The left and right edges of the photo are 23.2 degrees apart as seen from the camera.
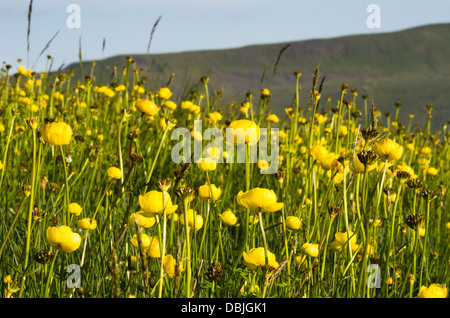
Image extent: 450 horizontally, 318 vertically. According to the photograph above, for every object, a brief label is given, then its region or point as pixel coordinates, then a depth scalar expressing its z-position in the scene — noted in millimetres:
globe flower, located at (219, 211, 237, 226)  1359
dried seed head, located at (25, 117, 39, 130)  1248
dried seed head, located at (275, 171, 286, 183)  1418
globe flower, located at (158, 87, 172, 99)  2044
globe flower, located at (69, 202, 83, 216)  1402
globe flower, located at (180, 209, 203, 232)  1311
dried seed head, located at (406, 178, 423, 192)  1405
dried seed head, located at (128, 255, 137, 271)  1198
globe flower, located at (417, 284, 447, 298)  1174
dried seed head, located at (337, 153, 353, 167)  1315
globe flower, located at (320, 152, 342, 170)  1434
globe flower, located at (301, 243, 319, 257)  1327
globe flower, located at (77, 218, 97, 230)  1352
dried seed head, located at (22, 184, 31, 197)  1344
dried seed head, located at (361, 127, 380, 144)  1275
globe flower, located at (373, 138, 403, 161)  1284
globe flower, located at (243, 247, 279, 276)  1244
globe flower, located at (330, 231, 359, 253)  1380
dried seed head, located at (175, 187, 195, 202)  1199
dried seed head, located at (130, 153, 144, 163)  1292
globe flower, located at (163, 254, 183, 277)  1252
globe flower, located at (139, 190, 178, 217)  1232
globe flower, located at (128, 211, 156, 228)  1317
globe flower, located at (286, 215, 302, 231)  1355
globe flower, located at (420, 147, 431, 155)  2605
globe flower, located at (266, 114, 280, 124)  2107
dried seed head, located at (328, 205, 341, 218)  1372
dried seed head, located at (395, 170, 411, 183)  1430
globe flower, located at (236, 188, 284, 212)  1246
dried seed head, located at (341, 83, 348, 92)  1522
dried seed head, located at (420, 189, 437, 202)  1382
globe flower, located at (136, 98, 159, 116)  1482
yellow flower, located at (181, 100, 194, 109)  1945
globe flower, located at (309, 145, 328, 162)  1452
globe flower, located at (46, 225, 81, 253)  1212
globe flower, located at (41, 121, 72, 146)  1283
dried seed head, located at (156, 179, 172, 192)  1195
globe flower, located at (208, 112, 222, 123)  1977
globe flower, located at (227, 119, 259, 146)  1332
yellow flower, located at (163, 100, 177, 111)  2086
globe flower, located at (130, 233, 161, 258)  1283
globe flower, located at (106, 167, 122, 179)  1473
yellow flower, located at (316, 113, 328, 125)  2035
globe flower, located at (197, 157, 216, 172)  1415
